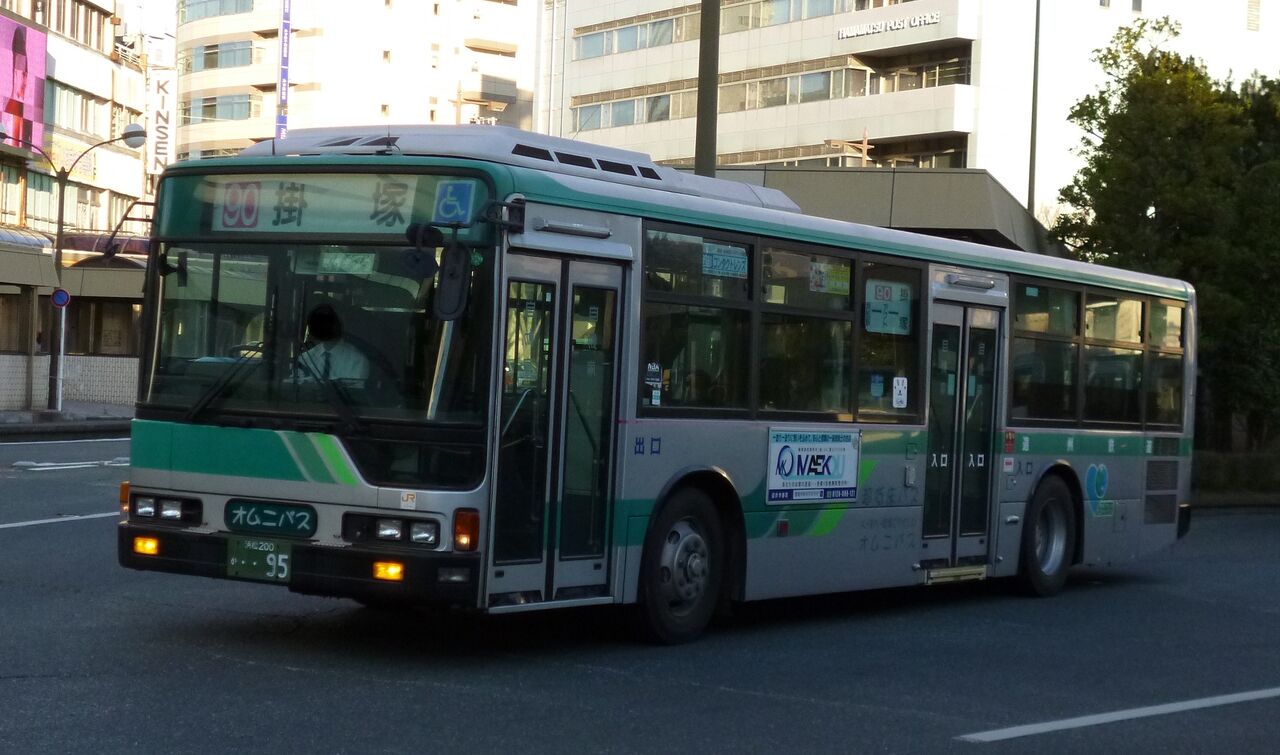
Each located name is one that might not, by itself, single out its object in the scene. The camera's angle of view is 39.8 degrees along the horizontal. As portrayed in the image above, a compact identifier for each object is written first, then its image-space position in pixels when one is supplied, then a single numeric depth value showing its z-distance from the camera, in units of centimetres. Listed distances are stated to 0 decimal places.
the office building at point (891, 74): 6325
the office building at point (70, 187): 4147
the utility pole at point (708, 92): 1689
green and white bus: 909
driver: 921
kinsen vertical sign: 7775
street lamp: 3978
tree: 2983
